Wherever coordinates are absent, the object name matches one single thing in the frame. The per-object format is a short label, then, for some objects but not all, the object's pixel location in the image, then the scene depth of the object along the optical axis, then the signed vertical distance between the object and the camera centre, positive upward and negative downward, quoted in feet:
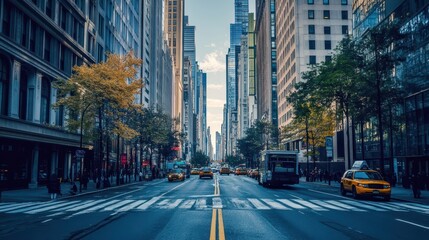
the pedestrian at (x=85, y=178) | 113.04 -4.51
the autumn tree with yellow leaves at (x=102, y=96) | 114.93 +18.10
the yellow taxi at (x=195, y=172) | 317.75 -7.95
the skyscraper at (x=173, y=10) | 630.33 +225.82
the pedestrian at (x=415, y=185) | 86.22 -4.73
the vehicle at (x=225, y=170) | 310.41 -6.27
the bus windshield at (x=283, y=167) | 116.67 -1.49
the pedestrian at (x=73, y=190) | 93.84 -6.60
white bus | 116.37 -1.48
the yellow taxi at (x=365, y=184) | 80.07 -4.37
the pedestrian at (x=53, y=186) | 83.71 -4.92
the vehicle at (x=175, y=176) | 180.86 -6.25
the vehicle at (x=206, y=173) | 211.20 -5.76
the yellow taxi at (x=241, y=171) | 302.45 -6.80
